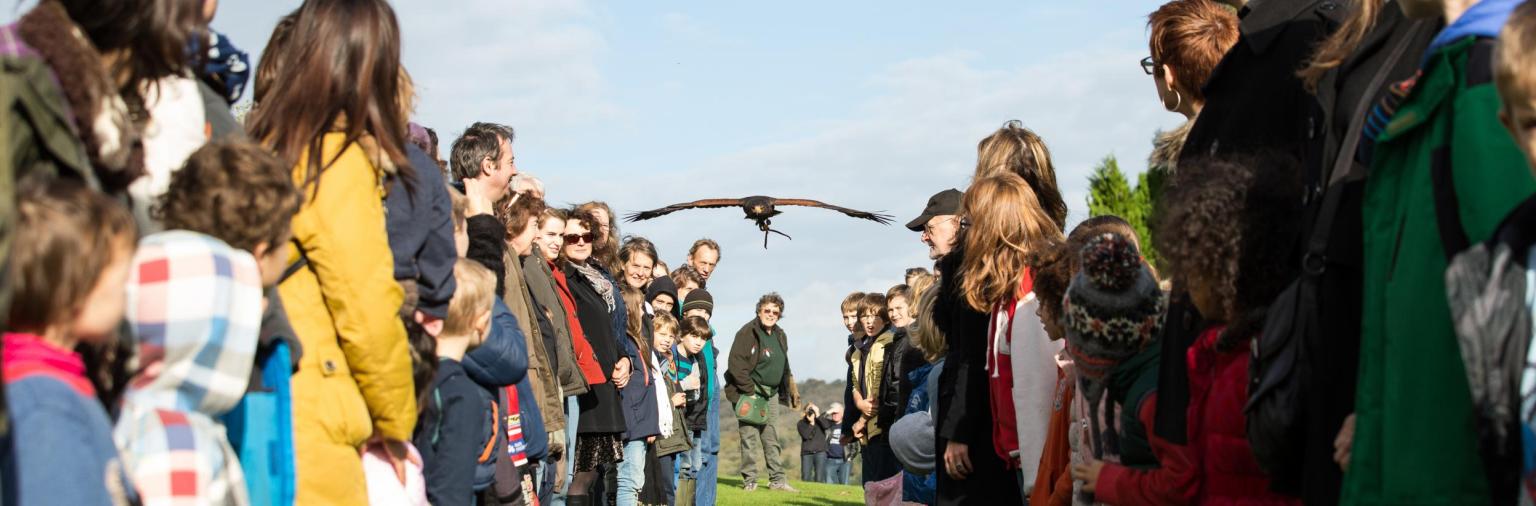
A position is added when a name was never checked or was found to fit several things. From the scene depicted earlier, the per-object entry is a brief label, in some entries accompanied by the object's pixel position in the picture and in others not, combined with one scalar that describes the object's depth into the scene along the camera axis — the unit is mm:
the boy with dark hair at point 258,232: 3287
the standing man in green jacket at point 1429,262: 2725
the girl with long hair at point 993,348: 5649
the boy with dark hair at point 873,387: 12539
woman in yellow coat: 3803
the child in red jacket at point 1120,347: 4352
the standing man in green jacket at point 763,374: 18672
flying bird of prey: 21922
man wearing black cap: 8055
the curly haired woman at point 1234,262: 3689
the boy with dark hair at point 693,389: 14367
